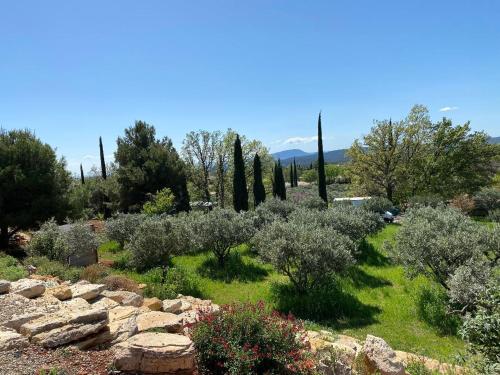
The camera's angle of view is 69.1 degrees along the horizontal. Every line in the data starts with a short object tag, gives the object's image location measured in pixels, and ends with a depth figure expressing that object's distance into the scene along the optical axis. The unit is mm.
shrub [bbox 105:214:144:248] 16359
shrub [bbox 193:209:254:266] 13273
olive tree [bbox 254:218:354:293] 9570
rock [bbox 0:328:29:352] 4398
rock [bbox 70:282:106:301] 7047
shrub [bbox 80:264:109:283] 9687
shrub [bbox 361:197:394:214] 25091
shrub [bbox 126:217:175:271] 12508
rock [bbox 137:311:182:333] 5070
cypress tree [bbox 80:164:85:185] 48831
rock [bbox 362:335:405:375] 4648
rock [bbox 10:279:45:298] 6859
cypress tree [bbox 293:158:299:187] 67250
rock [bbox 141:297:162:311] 7228
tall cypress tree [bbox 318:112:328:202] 32906
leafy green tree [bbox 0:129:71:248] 15383
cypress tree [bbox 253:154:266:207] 33531
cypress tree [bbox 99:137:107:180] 38925
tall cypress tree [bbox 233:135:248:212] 30953
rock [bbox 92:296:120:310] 6555
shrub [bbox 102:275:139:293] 9016
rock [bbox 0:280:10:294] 7078
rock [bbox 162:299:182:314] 7449
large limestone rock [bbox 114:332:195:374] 3928
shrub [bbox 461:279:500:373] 3215
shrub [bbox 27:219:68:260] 11656
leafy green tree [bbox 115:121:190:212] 27766
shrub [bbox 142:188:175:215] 22875
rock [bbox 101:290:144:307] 7324
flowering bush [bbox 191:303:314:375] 4219
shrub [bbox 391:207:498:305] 7719
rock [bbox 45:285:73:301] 6891
